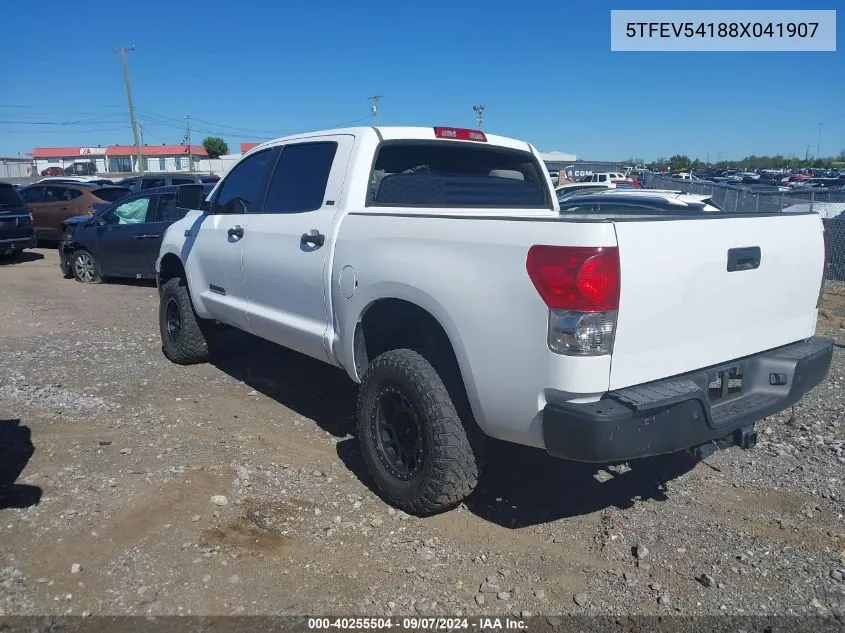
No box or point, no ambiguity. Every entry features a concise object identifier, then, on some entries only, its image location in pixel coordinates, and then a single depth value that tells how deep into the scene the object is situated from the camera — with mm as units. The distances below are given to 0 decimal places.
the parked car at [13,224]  13852
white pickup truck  2795
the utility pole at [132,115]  45438
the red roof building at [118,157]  87775
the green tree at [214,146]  82250
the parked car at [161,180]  17969
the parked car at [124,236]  10938
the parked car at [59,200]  16391
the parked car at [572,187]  21641
